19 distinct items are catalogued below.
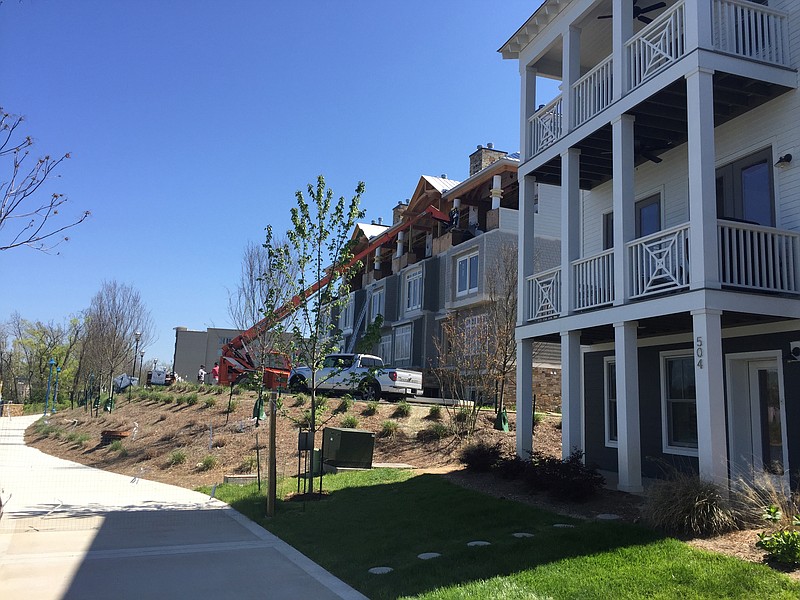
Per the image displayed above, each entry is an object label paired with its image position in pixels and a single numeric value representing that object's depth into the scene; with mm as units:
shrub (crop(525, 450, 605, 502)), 9723
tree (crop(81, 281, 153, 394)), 34656
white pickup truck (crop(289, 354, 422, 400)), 24422
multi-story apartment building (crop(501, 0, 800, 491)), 9273
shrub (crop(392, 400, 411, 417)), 20219
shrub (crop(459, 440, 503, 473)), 12797
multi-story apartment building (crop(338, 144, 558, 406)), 29000
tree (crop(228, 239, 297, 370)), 21047
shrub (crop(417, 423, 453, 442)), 18094
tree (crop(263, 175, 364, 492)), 12211
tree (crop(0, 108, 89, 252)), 6100
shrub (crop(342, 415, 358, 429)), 18469
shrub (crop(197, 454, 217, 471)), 16703
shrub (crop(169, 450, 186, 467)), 17688
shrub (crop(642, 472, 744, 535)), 7305
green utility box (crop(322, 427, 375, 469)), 14945
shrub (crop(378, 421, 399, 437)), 18516
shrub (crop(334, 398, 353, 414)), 20227
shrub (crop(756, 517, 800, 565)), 5957
